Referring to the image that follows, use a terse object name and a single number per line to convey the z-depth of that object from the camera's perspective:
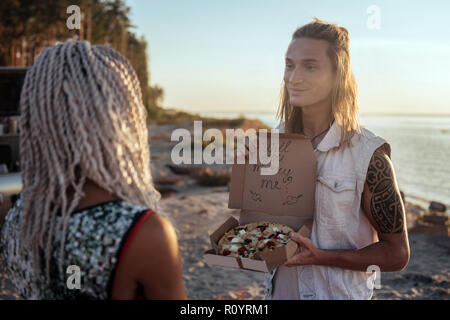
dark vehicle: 4.61
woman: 1.30
